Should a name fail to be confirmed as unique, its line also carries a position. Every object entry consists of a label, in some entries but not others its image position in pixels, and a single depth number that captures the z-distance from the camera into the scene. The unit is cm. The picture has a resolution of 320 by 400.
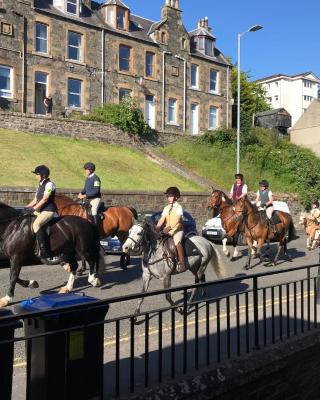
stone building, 3484
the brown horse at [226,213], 1551
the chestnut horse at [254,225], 1534
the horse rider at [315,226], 2127
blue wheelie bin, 412
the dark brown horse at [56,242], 973
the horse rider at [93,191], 1291
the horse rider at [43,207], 998
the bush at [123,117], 3625
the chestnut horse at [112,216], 1296
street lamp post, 3134
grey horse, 873
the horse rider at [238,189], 1666
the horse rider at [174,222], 918
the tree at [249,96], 6662
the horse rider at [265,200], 1662
